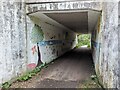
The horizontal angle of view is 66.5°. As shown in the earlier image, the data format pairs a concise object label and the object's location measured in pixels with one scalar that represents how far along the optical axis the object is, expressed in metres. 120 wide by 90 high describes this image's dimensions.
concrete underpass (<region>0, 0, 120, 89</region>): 2.60
